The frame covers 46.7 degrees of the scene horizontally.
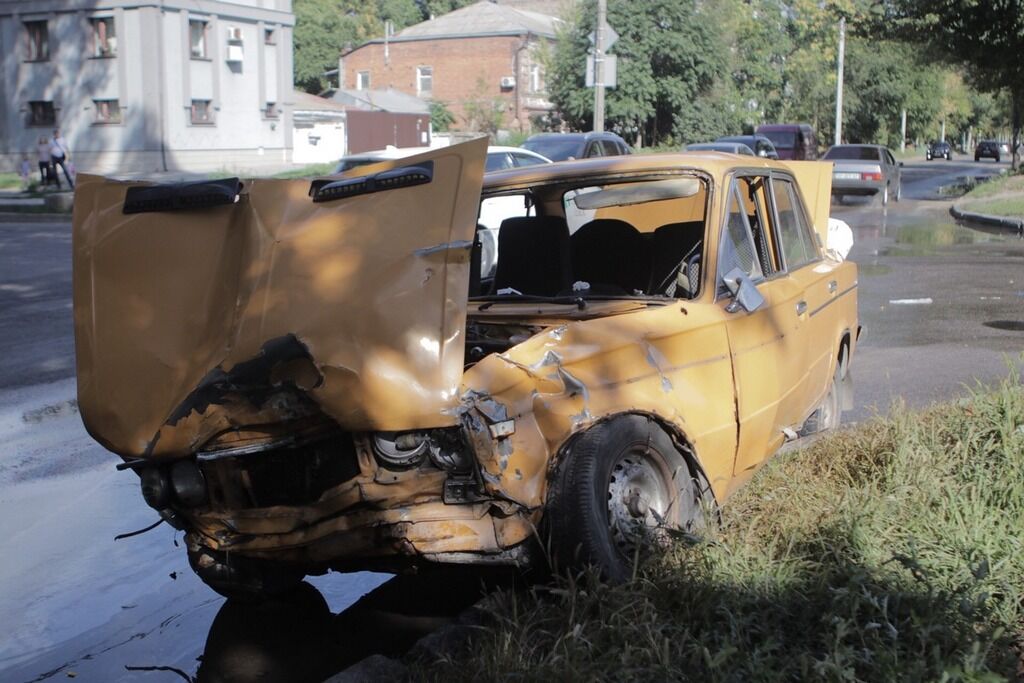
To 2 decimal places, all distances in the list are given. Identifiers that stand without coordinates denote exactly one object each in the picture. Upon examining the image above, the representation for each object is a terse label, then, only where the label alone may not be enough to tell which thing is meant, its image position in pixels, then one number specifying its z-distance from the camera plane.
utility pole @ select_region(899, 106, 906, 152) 80.38
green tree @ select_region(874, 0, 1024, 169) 29.08
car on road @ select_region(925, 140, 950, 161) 84.50
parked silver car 30.44
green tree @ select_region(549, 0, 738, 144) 49.84
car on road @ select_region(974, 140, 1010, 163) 80.69
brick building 67.25
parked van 37.50
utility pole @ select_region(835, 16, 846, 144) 52.81
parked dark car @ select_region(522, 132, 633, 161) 20.86
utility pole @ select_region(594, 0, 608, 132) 26.39
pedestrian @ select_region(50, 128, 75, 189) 32.84
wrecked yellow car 3.94
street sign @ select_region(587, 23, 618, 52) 27.05
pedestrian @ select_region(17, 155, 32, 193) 38.59
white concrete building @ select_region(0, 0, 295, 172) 42.91
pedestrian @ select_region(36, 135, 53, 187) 33.56
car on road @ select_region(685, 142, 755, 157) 26.44
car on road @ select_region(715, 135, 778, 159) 32.75
